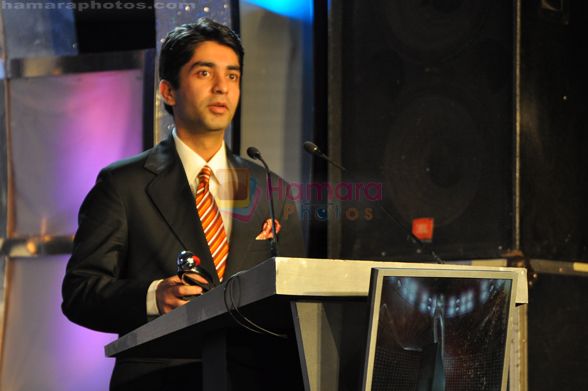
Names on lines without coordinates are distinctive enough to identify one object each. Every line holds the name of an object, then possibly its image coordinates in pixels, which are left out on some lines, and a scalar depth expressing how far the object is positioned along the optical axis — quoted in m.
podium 4.35
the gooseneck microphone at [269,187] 4.68
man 5.01
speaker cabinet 5.81
